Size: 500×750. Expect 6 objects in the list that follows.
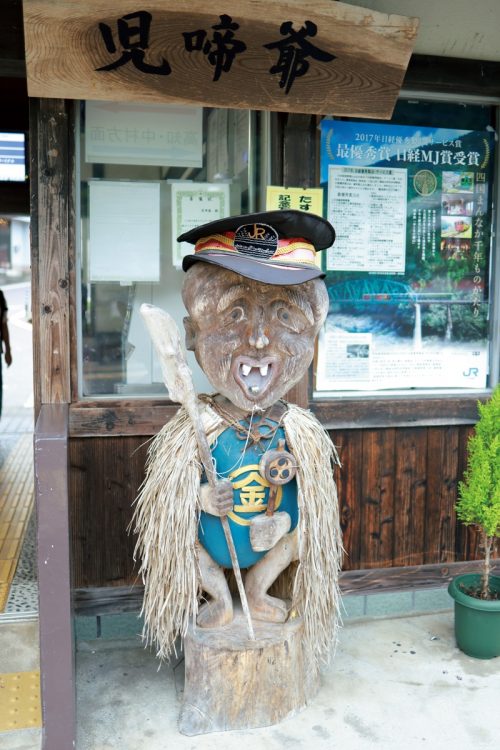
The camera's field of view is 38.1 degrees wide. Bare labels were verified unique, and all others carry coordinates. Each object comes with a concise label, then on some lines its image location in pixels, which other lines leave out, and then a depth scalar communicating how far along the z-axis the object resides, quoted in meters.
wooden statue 2.74
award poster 3.71
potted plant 3.30
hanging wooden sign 2.78
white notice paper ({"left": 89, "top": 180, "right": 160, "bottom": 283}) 3.46
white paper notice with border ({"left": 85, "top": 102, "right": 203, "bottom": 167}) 3.42
